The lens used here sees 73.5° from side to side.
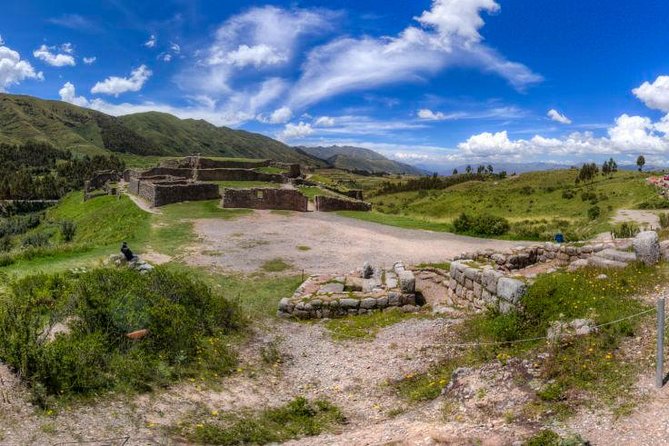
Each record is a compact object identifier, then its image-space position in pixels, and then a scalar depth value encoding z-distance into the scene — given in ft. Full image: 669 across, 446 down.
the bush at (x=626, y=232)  63.16
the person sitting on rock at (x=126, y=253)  47.59
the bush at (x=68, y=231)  98.44
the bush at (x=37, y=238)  100.73
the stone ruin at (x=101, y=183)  152.94
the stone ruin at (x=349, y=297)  37.81
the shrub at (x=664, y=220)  72.76
